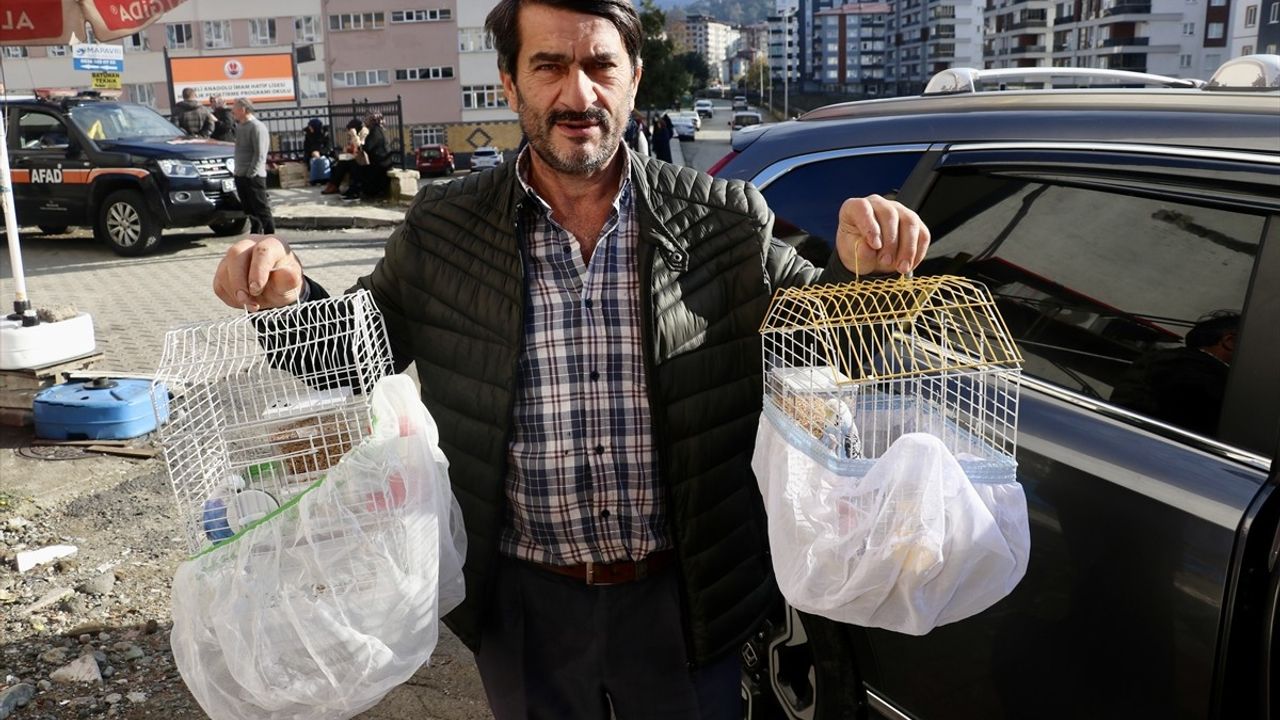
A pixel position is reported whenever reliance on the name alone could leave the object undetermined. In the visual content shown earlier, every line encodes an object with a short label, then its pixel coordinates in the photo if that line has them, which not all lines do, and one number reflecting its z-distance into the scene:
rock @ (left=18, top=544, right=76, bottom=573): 4.62
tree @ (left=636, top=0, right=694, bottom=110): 51.97
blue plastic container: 6.16
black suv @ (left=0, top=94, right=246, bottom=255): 13.82
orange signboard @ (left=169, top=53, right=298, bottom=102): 39.56
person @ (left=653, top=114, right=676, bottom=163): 23.42
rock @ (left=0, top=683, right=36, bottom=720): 3.48
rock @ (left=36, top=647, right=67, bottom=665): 3.83
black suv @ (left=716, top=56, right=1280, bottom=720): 1.87
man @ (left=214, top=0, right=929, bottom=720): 2.00
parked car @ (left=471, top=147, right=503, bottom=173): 38.34
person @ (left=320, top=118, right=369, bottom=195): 20.17
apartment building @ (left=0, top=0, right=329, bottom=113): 61.22
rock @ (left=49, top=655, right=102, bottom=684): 3.70
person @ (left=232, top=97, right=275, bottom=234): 13.65
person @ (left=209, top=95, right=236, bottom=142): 20.62
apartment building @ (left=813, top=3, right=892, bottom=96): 192.12
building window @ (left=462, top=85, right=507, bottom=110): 61.94
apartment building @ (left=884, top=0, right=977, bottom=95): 159.25
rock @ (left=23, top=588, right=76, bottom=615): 4.24
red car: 38.19
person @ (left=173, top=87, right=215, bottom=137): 20.59
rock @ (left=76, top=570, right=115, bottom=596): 4.39
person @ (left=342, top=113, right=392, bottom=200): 19.86
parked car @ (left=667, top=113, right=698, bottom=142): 63.16
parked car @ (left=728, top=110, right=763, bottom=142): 81.06
